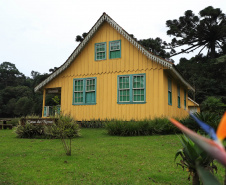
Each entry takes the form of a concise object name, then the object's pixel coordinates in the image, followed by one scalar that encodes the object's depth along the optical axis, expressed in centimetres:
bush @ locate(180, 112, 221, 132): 1063
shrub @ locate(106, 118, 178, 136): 1100
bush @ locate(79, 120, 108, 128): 1502
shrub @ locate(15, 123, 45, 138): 1044
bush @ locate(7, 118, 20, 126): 2117
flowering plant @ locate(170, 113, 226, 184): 53
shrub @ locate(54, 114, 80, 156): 969
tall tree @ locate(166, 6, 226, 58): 3456
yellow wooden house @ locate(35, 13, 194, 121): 1413
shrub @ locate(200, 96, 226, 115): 2217
